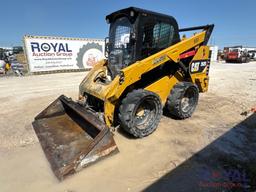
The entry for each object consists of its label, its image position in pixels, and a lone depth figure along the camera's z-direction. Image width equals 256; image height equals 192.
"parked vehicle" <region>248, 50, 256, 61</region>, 31.21
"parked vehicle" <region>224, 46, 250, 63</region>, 24.69
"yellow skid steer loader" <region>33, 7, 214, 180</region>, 2.97
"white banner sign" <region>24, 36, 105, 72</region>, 12.57
